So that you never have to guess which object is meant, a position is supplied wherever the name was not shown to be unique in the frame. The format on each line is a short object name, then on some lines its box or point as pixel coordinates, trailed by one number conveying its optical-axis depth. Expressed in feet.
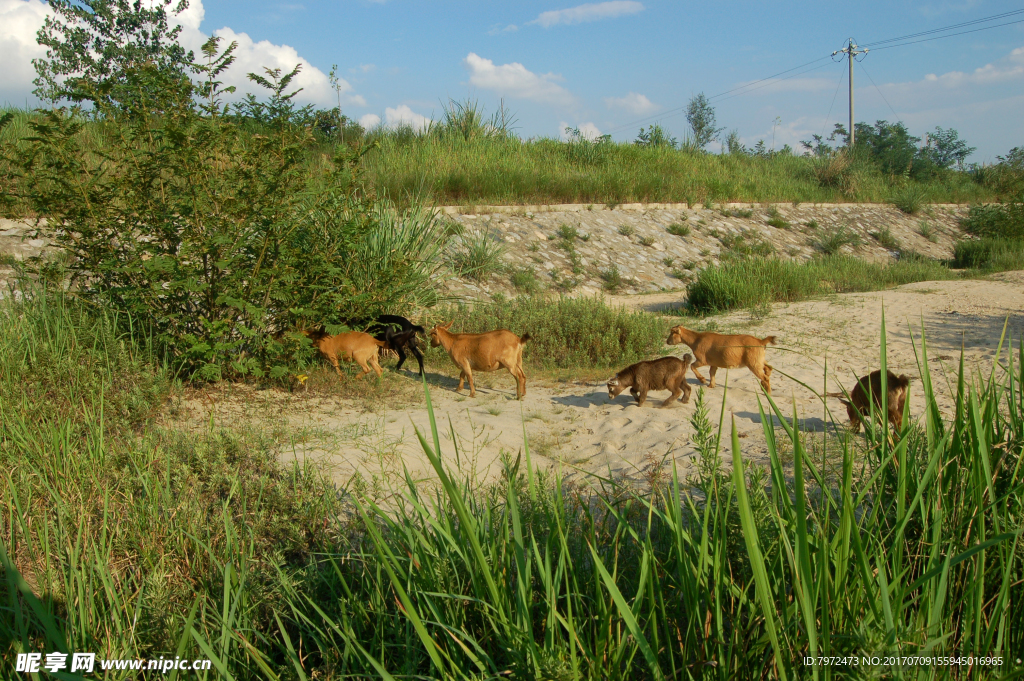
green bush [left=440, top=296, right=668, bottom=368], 22.93
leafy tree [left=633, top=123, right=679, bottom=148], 69.58
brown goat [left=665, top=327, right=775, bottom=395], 18.04
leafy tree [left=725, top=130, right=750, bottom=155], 85.15
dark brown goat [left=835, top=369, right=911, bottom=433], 12.85
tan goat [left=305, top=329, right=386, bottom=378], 17.97
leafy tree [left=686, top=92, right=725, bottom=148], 143.54
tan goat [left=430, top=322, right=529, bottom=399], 17.95
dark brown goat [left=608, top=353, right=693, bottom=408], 17.12
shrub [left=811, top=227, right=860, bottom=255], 51.78
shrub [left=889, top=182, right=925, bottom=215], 66.08
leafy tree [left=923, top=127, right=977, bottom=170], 102.31
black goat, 19.36
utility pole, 121.60
